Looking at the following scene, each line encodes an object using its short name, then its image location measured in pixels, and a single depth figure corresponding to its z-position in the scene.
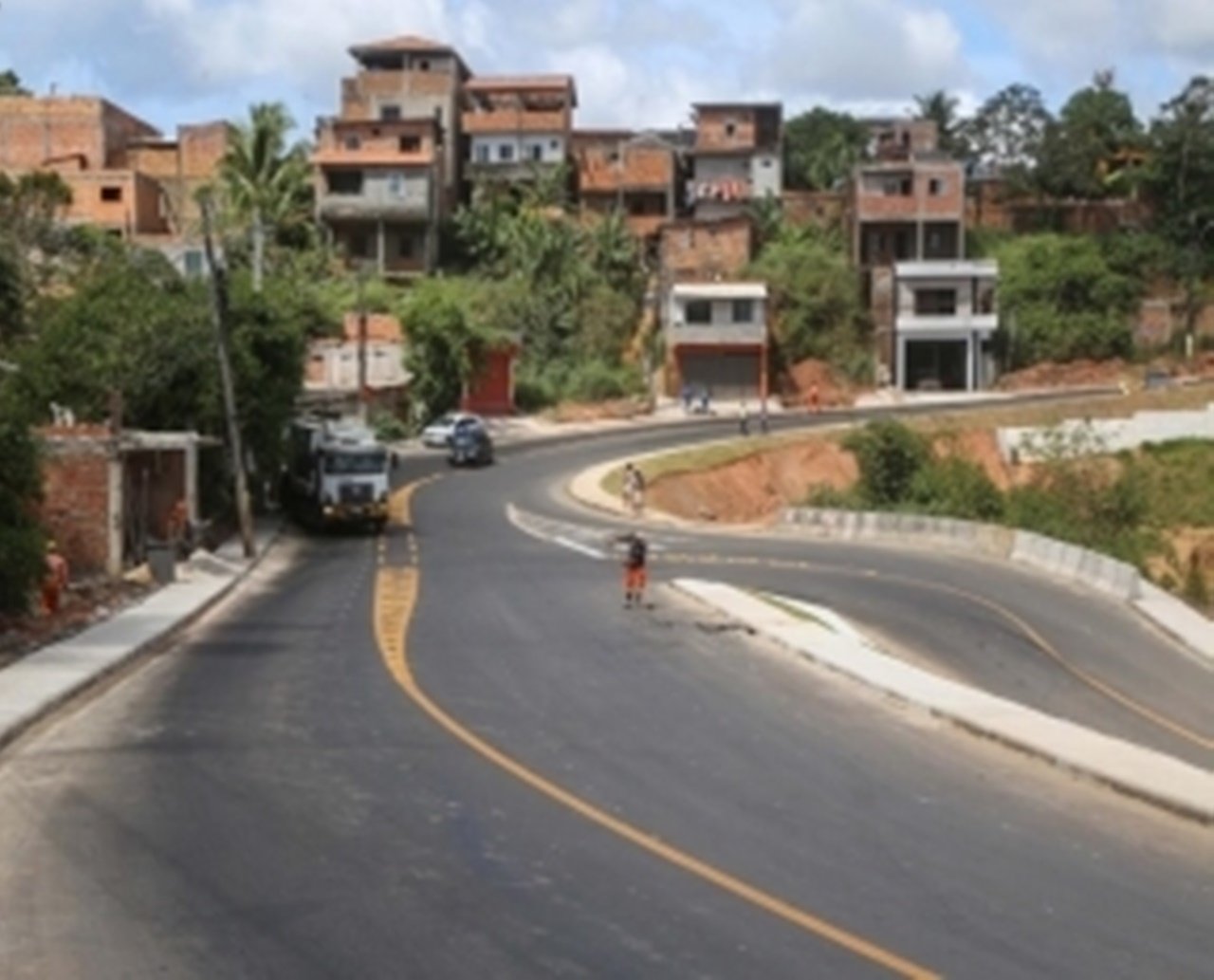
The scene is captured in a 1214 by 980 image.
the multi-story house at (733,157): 112.50
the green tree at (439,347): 85.25
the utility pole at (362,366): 82.06
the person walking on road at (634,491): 61.91
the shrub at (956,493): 63.47
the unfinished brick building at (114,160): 100.06
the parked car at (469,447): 75.31
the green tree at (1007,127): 118.94
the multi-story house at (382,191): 104.44
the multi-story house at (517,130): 114.06
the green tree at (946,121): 124.38
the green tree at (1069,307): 99.06
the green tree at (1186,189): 102.69
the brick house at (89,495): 42.34
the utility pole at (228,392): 48.44
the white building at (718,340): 97.16
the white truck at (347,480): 55.31
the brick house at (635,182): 112.44
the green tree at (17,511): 30.28
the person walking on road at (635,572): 35.06
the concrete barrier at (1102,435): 75.62
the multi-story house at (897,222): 100.38
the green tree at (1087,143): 110.56
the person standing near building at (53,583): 34.31
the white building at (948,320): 98.25
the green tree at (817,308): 98.19
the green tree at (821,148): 121.56
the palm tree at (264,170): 99.00
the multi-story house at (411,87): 113.31
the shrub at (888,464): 65.31
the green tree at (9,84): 122.86
